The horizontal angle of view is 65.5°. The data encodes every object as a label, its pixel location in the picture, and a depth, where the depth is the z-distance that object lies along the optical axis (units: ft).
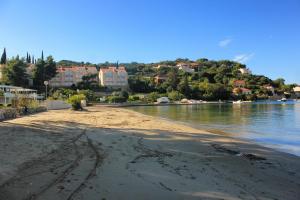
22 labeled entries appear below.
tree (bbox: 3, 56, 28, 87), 191.11
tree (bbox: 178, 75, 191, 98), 282.25
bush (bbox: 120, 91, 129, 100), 224.96
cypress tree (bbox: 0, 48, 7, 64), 255.06
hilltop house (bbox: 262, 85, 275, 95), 355.57
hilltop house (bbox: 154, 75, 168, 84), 303.66
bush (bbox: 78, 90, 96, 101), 192.03
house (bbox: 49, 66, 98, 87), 238.13
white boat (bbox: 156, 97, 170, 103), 237.35
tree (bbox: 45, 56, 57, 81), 212.60
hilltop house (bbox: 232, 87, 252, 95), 311.10
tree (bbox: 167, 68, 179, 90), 286.87
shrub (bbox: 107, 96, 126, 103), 210.14
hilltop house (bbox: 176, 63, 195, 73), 404.77
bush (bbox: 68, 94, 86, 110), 98.98
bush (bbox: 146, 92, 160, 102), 239.94
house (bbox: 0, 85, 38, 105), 92.88
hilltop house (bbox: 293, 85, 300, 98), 391.13
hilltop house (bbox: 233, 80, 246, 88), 343.02
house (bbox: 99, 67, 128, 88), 268.53
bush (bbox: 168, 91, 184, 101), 261.20
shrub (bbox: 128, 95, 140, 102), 230.47
